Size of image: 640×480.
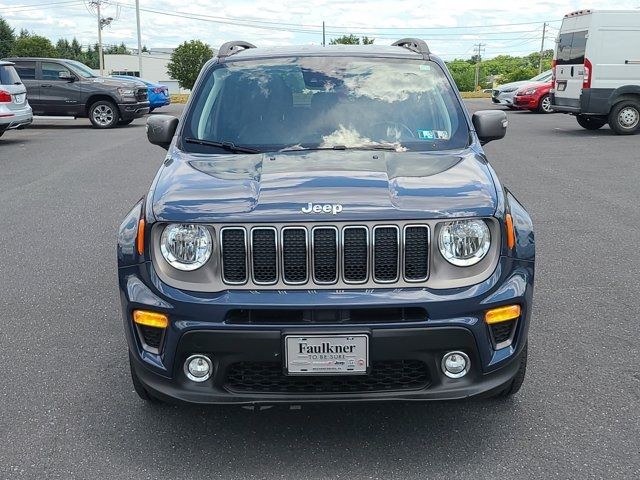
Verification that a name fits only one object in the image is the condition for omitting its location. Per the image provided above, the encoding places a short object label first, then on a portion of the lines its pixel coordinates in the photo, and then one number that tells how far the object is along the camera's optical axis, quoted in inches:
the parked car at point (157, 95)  972.6
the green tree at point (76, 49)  4763.8
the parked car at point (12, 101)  594.2
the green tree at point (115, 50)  5726.9
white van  606.5
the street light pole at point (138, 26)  2140.0
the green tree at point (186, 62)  2509.8
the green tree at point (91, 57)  4703.7
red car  948.6
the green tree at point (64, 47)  4639.5
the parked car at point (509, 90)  991.6
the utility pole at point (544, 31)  3585.1
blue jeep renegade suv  115.9
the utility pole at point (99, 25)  2726.4
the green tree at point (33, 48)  3014.3
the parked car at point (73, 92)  786.2
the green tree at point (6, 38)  3356.3
